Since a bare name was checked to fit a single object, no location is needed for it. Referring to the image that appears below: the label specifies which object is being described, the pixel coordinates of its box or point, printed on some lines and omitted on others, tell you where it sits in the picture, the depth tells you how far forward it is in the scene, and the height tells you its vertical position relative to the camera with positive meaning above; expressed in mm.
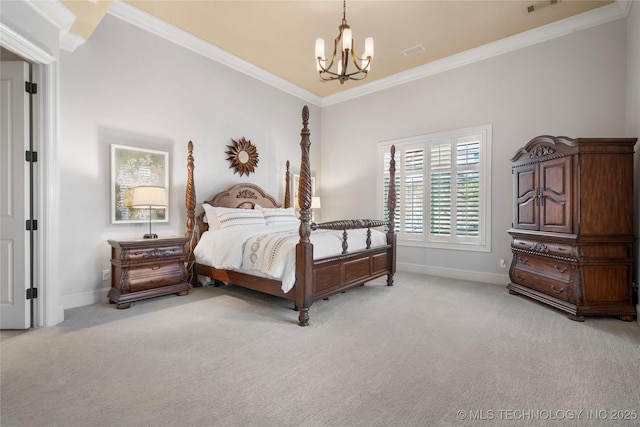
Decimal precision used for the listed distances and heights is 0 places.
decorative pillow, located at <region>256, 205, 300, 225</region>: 4895 -52
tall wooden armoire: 3076 -157
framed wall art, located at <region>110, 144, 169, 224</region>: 3744 +461
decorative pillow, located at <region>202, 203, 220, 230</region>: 4301 -62
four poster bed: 3074 -400
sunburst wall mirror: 5070 +973
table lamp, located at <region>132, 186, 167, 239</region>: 3578 +182
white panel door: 2773 +131
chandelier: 3018 +1677
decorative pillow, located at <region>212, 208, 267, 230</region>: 4262 -75
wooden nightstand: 3381 -671
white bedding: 3121 -407
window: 4707 +411
